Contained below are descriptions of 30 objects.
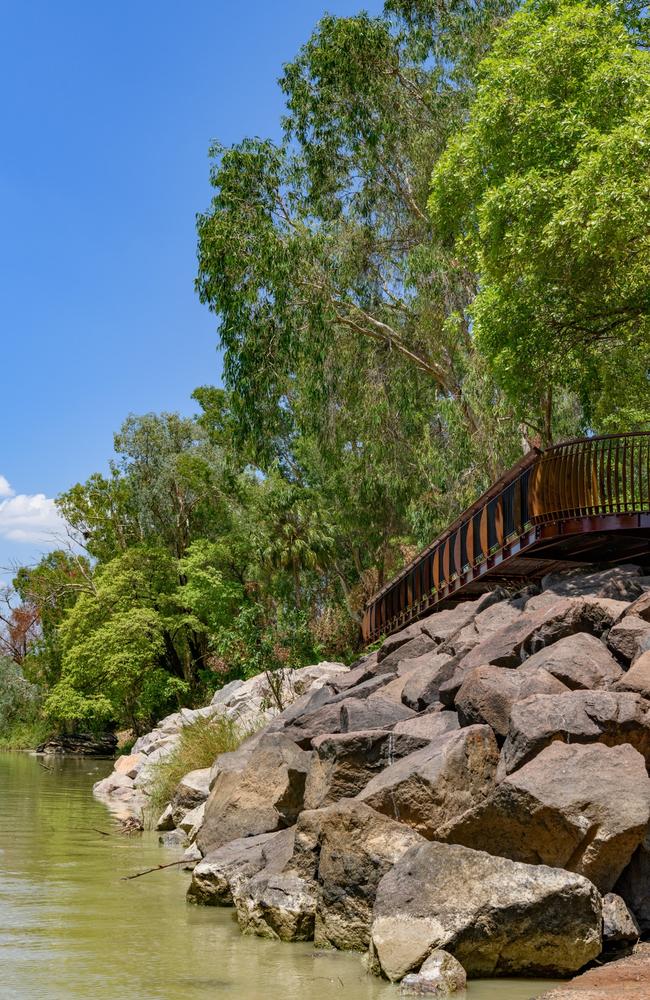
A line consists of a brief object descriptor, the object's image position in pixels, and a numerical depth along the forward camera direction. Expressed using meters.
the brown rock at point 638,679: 8.77
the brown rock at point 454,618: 14.25
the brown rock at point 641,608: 10.27
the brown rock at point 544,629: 10.52
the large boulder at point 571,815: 7.53
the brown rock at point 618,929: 7.45
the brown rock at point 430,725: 9.80
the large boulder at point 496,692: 9.17
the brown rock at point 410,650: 14.18
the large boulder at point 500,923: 7.14
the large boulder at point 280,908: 8.56
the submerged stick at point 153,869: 11.46
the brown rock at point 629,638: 9.71
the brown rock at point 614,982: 6.40
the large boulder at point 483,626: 12.42
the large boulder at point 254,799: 10.99
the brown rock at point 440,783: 8.47
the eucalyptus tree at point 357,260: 23.88
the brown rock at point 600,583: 12.12
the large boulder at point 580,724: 8.34
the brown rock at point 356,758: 9.76
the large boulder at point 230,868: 9.75
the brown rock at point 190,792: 15.12
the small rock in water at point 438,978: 6.88
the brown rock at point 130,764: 24.50
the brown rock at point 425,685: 11.13
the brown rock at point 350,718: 11.02
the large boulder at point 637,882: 7.79
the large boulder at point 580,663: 9.35
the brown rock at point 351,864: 8.13
